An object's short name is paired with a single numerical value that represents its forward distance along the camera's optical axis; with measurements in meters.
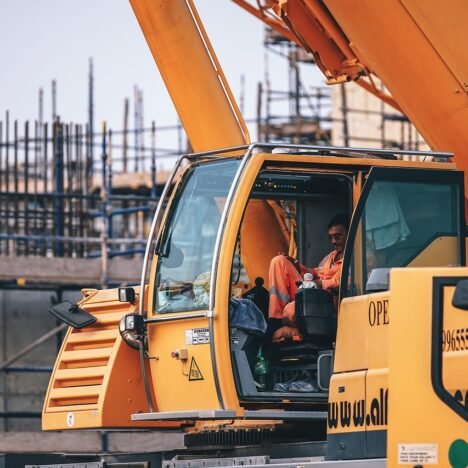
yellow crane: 17.96
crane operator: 19.86
